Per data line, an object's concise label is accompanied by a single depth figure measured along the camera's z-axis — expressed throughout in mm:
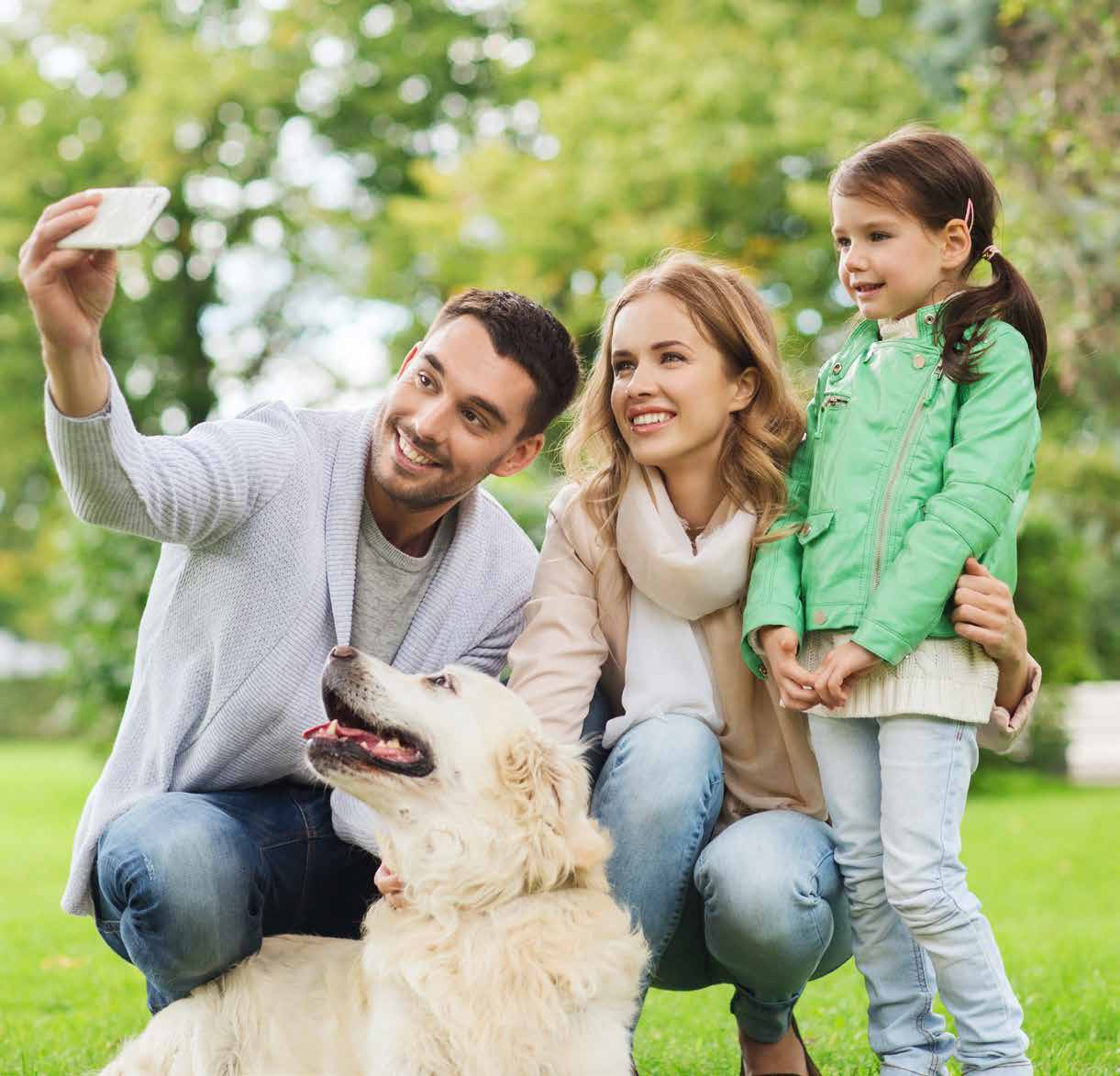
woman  3000
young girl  2764
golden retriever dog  2664
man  2906
